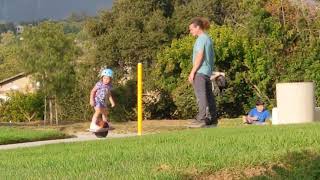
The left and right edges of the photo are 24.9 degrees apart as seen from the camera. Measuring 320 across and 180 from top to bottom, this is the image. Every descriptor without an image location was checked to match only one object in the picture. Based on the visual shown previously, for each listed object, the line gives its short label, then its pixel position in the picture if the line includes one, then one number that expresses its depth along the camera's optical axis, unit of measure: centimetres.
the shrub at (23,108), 4353
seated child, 1661
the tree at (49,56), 3572
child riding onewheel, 1567
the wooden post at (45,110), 3852
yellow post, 1611
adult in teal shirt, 1238
